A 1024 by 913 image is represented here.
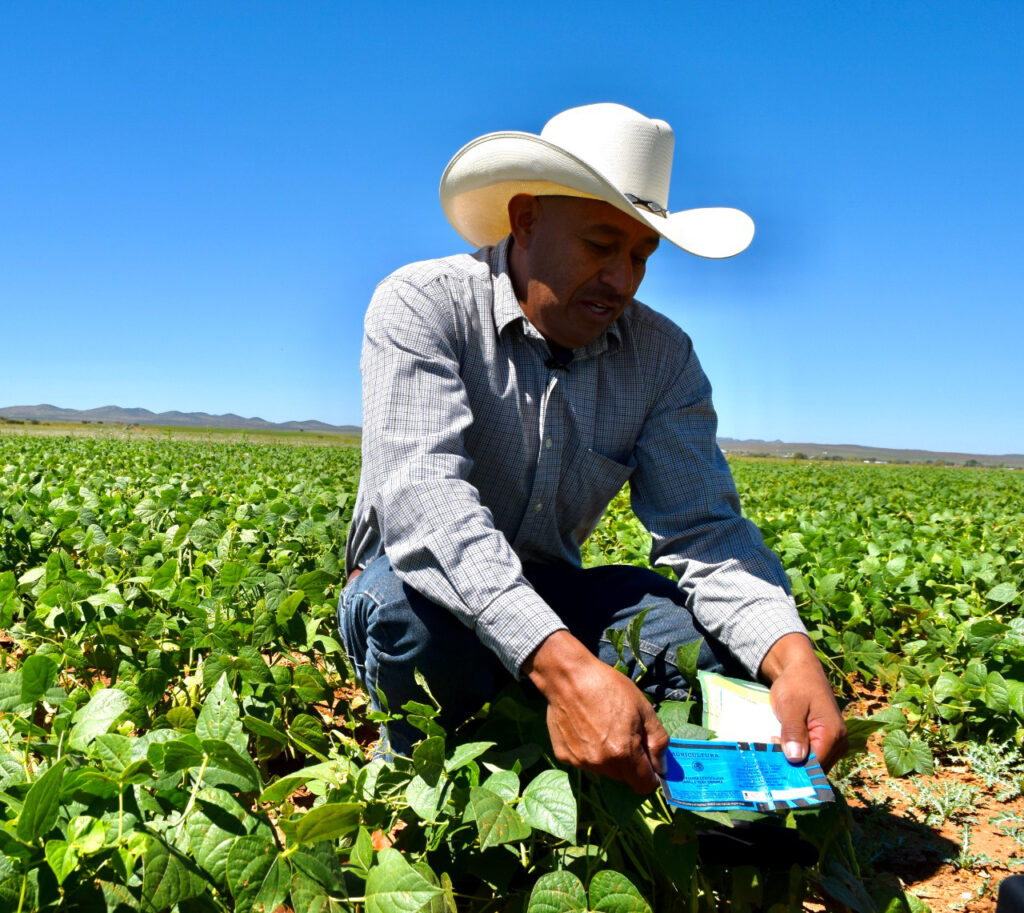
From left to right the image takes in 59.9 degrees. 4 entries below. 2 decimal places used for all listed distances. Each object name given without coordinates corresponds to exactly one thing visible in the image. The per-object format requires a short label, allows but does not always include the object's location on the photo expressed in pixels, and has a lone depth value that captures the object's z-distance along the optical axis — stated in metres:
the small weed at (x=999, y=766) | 2.14
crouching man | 1.58
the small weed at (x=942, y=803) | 2.03
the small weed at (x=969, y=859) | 1.83
